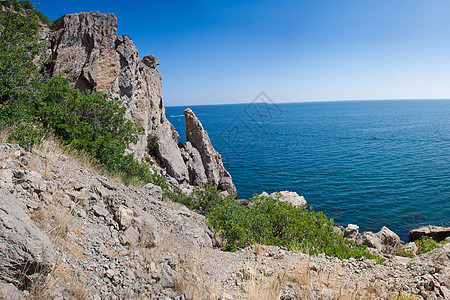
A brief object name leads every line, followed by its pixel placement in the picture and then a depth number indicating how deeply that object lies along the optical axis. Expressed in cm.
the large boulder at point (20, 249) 371
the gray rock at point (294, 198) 2592
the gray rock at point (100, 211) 640
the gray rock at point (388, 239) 1727
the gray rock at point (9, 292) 343
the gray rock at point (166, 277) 506
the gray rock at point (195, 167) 3113
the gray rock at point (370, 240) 1592
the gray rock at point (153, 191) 1067
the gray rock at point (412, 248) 1460
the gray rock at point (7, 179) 507
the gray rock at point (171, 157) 2772
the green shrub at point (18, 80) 829
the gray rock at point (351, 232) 1812
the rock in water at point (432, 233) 1902
